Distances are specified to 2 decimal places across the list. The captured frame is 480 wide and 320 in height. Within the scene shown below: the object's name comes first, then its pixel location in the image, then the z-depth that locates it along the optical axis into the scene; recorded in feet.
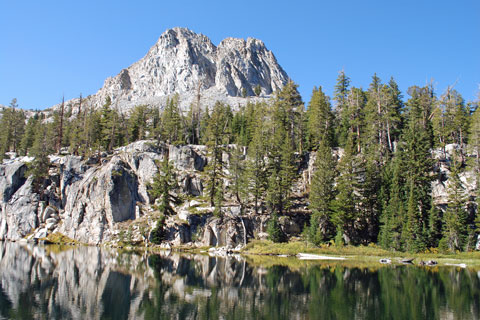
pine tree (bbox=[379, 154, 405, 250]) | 183.93
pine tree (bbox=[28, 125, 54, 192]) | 263.70
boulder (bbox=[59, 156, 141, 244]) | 235.40
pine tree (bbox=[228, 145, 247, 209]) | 220.23
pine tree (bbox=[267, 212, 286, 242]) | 202.90
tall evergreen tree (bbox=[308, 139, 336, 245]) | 196.54
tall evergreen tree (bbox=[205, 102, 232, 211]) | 215.10
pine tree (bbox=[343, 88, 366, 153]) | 246.47
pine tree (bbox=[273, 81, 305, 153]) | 268.82
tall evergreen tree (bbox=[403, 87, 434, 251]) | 179.22
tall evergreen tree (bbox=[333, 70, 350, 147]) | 262.47
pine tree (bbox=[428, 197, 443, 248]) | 181.47
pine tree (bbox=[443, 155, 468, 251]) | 175.11
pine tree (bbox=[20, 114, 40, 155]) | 321.73
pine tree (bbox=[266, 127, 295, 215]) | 214.07
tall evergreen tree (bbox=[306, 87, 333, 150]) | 253.85
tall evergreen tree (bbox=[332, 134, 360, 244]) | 194.29
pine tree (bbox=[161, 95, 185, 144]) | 292.20
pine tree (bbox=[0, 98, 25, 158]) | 333.62
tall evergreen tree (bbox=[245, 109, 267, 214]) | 221.66
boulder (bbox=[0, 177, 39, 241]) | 249.75
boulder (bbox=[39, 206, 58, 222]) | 252.62
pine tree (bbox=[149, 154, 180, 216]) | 219.20
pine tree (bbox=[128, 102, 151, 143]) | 319.27
